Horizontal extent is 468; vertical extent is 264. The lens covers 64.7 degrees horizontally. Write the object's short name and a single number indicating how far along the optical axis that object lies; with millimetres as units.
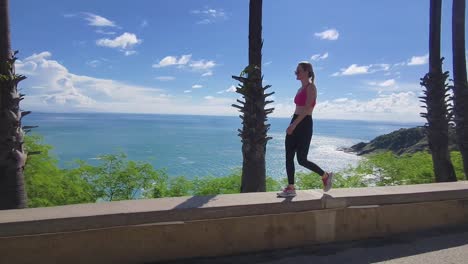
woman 4566
